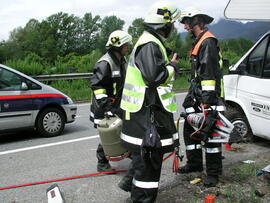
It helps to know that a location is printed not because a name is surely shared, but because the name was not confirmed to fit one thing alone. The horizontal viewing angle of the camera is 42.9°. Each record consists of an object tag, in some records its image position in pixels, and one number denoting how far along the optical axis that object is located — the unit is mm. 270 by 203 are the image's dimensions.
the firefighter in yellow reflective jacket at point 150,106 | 3066
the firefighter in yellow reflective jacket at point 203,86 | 3896
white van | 5008
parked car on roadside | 6316
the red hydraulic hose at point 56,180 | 4311
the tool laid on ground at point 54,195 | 3659
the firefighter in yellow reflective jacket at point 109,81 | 4426
